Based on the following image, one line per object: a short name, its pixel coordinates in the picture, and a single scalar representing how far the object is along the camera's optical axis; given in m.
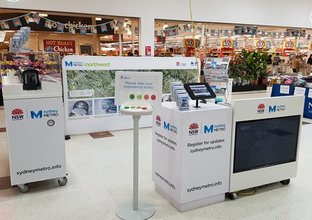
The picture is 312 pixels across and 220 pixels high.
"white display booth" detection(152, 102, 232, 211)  2.59
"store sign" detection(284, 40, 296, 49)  14.76
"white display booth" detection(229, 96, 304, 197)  2.84
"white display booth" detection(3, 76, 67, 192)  2.94
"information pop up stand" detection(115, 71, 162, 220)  2.55
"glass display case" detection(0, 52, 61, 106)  3.78
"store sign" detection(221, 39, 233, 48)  13.19
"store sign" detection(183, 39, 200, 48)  10.77
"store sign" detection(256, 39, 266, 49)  13.96
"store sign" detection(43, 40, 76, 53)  9.98
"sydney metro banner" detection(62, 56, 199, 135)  5.16
